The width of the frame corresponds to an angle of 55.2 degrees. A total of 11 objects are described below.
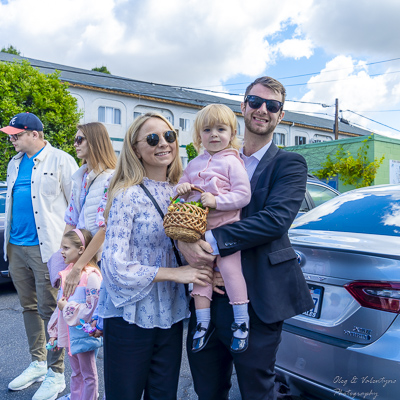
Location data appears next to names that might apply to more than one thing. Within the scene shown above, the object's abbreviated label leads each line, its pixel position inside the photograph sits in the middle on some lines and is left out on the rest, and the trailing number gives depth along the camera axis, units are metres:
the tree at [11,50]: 36.32
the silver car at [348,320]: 1.98
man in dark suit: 1.76
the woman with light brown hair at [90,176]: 2.90
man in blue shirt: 3.28
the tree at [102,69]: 41.65
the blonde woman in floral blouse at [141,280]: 1.88
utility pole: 31.48
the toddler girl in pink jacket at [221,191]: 1.79
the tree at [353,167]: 16.83
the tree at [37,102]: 13.73
